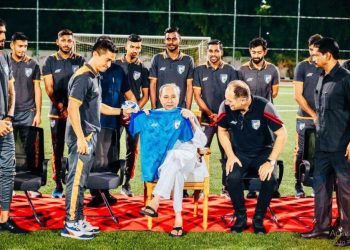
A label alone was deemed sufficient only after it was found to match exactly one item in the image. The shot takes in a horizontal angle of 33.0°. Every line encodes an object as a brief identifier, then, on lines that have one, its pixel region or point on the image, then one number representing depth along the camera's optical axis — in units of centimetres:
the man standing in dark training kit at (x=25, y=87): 684
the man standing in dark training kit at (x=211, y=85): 694
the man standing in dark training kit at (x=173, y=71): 703
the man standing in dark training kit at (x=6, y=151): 520
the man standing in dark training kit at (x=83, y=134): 515
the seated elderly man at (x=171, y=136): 548
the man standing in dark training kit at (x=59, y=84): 670
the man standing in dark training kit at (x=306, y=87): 680
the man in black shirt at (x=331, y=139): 509
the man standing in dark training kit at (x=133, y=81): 689
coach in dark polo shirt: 545
